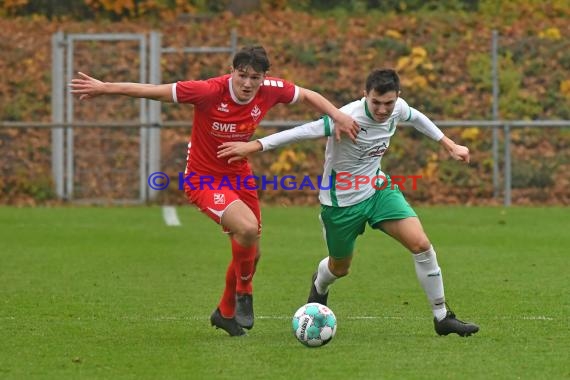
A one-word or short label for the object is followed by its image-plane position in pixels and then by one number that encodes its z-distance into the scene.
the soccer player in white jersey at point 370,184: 17.19
